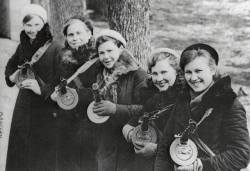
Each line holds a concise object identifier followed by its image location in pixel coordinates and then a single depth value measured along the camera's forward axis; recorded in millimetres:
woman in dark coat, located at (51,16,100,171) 5078
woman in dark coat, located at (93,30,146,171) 4992
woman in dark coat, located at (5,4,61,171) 5258
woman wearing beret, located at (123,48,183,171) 4855
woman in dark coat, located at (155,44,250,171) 4703
